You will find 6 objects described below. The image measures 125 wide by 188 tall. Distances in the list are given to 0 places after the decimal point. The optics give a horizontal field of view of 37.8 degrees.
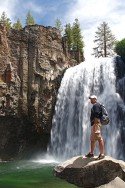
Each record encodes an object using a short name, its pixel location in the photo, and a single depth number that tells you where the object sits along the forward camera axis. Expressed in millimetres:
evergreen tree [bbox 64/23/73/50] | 32848
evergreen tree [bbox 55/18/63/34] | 37556
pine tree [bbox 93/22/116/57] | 35168
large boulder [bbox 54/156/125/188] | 7013
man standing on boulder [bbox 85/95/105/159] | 7145
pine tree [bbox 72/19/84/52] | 32816
